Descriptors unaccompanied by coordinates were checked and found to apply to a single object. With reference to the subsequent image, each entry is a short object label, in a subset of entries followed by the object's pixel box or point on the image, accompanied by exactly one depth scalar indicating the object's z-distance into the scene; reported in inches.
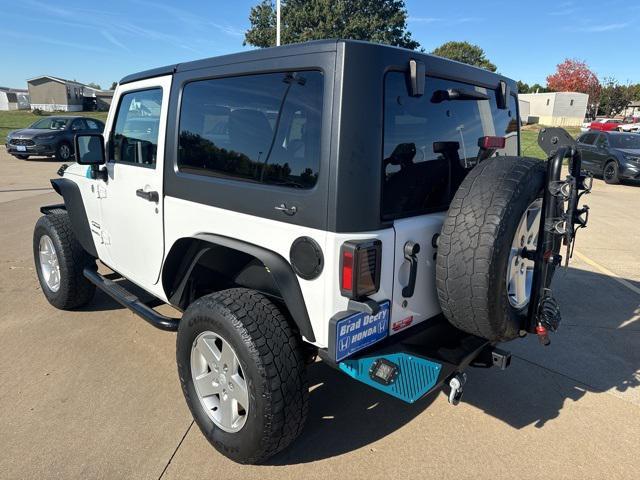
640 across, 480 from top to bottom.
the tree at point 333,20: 1482.5
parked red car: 1305.9
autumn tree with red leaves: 2679.6
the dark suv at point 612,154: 563.8
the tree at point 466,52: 2743.6
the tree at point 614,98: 2527.1
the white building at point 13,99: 2989.7
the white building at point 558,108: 1982.0
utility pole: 643.5
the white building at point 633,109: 2747.0
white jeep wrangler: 81.0
